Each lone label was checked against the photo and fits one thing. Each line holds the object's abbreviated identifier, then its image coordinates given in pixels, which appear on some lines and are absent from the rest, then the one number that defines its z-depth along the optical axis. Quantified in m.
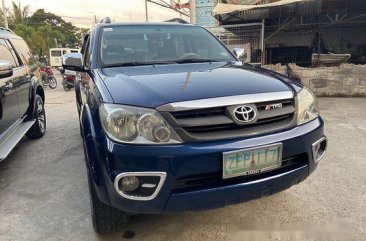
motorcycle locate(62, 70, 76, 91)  12.41
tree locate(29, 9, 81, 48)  52.44
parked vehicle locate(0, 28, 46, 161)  3.62
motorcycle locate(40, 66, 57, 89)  14.52
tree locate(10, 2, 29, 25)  36.17
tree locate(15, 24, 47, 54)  31.01
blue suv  1.96
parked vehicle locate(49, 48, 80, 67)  30.31
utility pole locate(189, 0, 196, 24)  12.73
